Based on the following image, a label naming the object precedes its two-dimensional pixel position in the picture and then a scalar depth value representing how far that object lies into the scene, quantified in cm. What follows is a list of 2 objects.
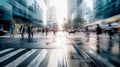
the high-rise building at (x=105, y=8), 2132
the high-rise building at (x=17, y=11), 2064
